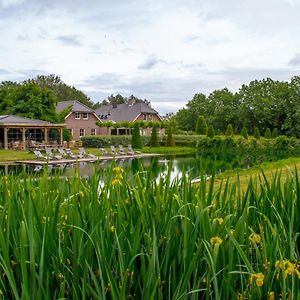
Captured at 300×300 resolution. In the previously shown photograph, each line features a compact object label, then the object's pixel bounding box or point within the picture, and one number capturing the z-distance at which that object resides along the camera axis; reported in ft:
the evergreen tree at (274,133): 135.74
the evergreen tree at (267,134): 134.00
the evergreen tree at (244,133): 130.11
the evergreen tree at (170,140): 120.88
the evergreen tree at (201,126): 142.20
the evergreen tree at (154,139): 119.75
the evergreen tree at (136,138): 116.26
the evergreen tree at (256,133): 132.16
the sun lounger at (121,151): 98.38
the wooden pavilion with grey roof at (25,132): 104.78
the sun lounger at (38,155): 81.27
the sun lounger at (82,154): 84.41
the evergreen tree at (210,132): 130.00
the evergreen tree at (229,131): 135.74
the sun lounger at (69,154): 85.68
